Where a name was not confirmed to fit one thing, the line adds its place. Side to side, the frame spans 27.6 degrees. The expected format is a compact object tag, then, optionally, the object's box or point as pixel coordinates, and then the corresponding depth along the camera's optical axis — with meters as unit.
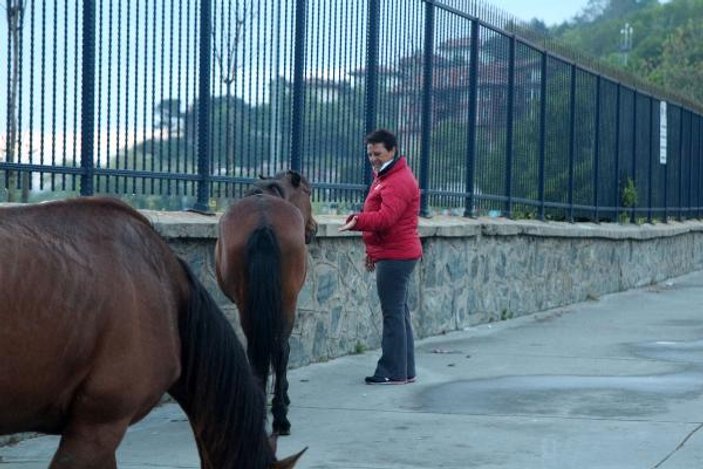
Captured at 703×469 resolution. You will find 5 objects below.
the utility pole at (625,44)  103.62
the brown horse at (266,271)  8.15
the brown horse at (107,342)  4.39
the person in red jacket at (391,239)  10.24
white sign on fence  27.19
